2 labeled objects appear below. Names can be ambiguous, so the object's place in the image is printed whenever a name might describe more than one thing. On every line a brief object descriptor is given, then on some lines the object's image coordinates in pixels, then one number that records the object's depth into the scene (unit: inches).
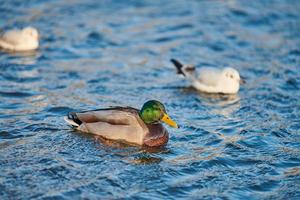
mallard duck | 408.2
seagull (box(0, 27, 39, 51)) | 585.9
